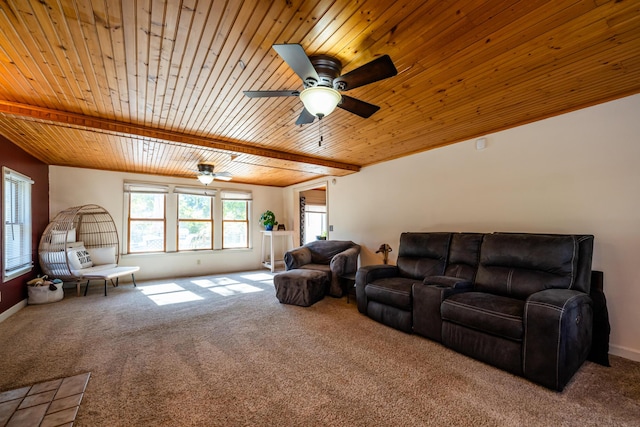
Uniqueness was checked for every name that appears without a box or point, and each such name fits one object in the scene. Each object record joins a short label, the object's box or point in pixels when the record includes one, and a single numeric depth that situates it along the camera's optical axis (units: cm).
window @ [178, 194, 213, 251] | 648
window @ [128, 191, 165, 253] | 593
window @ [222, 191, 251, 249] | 707
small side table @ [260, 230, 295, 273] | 664
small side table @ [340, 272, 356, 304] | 420
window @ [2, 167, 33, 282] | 357
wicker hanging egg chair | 442
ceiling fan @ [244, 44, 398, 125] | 162
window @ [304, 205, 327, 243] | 824
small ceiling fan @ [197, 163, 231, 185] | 496
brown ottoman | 394
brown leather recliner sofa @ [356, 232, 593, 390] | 200
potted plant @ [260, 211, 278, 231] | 700
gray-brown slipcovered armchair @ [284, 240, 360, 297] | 439
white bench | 445
